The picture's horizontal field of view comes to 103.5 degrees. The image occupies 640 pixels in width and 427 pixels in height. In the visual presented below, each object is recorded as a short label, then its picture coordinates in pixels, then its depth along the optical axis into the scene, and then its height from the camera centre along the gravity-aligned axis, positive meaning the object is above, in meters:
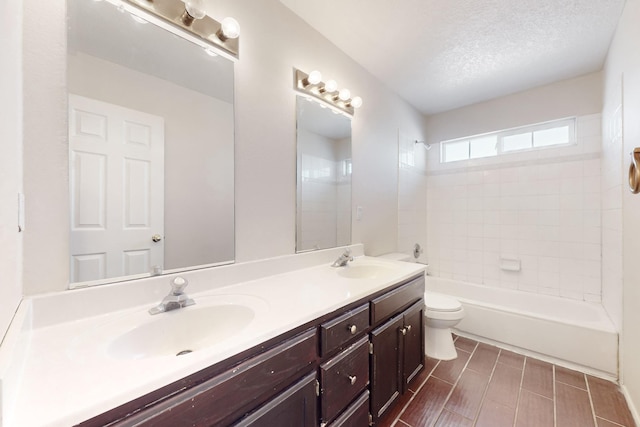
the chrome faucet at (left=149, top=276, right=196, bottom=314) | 0.94 -0.33
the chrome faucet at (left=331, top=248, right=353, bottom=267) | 1.73 -0.32
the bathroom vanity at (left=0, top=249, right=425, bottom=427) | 0.53 -0.39
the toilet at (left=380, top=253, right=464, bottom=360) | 1.98 -0.89
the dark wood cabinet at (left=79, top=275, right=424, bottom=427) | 0.60 -0.55
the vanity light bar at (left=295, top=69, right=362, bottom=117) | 1.65 +0.87
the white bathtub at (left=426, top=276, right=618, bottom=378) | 1.82 -0.94
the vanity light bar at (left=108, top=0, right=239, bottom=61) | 1.05 +0.86
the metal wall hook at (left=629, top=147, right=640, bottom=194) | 1.16 +0.20
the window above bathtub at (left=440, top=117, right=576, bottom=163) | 2.55 +0.83
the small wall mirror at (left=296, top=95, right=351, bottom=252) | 1.68 +0.27
